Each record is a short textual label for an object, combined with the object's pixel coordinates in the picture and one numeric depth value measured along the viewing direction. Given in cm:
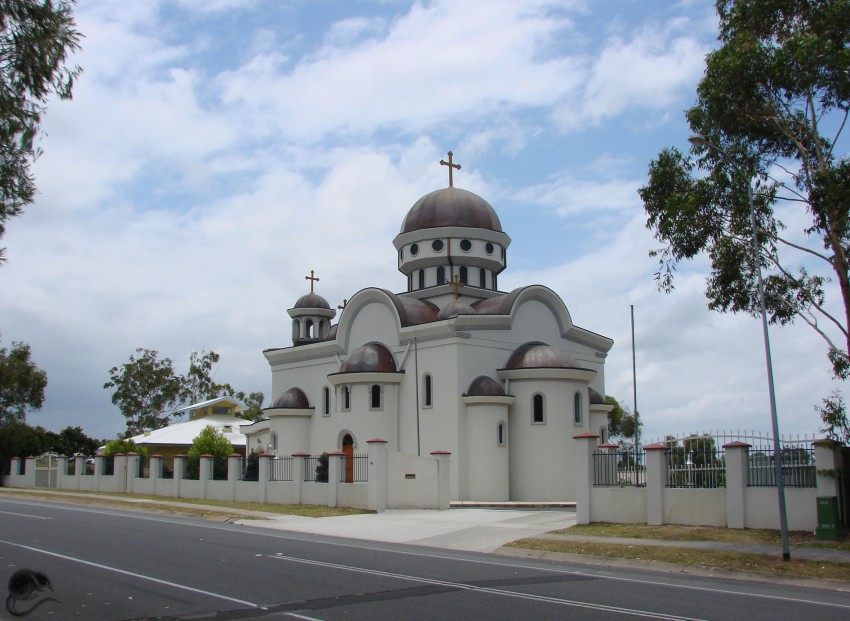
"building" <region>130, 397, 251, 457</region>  6016
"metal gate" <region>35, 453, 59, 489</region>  4547
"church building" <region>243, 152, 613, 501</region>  3441
